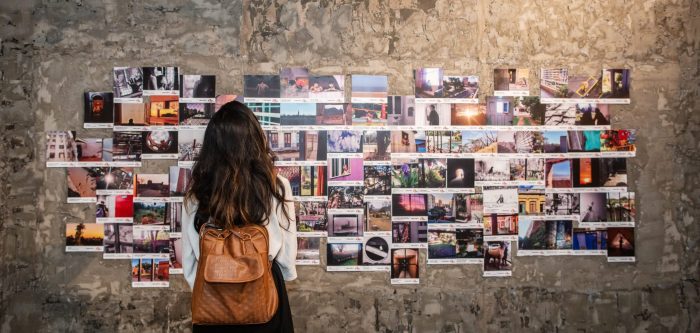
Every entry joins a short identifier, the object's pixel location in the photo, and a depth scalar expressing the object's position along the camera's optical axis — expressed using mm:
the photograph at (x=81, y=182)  2996
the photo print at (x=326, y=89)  3020
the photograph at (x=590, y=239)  3092
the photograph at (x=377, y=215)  3035
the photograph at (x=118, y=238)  2994
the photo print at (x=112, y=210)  2994
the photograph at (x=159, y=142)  2994
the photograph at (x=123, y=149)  3002
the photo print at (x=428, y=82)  3045
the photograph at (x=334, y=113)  3016
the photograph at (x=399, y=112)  3029
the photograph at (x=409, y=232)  3037
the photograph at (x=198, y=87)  2996
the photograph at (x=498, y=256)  3053
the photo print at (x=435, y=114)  3043
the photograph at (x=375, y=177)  3033
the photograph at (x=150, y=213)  2998
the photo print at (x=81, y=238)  2986
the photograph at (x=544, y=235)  3070
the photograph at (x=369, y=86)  3025
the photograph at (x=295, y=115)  3008
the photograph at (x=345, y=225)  3020
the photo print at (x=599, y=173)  3094
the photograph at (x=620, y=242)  3100
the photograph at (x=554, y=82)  3082
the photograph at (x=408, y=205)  3043
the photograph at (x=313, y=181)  3014
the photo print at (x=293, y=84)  3012
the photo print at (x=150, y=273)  2984
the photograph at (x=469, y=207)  3066
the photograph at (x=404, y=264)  3023
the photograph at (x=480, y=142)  3053
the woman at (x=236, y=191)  1882
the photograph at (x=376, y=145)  3023
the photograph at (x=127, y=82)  3006
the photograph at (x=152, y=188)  3004
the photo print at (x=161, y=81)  3006
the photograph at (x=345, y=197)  3021
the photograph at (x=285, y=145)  3006
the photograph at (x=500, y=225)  3070
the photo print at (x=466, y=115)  3053
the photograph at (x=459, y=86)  3055
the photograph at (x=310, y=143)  3012
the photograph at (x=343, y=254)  3012
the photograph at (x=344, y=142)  3016
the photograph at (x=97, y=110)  3000
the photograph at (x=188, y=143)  2992
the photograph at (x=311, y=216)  3012
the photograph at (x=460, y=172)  3057
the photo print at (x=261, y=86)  2998
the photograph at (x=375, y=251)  3021
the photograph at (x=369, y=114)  3020
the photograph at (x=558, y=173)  3086
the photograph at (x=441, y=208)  3055
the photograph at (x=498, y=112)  3062
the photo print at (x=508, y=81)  3068
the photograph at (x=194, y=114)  2990
